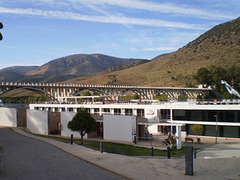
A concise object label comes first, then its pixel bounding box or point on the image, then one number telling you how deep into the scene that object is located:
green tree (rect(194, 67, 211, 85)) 97.21
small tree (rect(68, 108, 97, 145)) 25.77
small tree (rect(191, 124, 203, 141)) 32.92
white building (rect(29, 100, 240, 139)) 33.98
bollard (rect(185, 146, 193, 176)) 12.25
